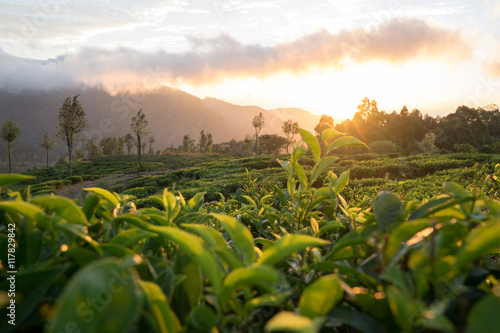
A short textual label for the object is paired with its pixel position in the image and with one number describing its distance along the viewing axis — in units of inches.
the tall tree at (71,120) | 1285.7
